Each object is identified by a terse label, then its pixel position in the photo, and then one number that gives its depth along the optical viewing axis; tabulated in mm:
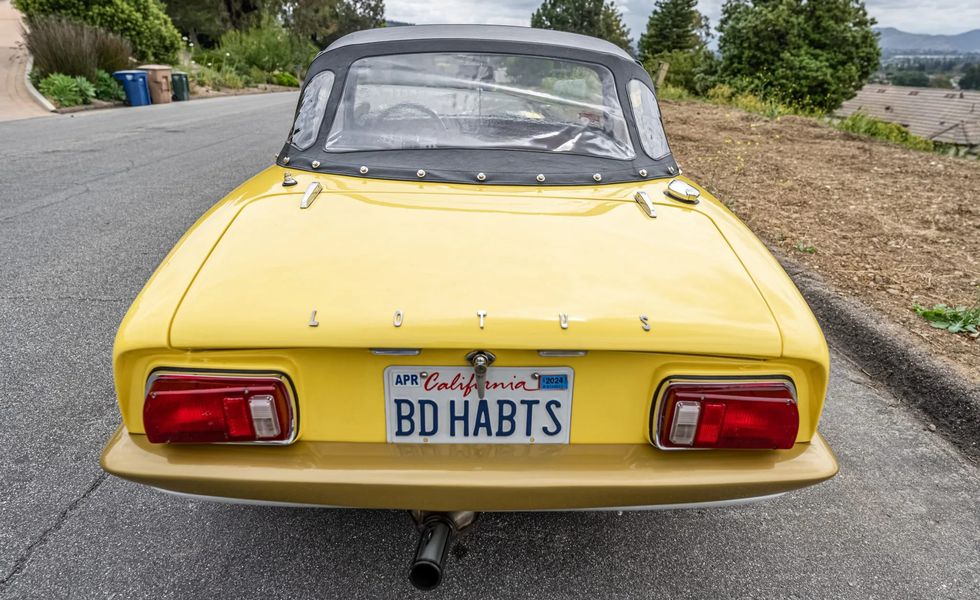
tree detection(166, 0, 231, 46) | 43469
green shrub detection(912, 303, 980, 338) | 3225
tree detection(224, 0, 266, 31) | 44656
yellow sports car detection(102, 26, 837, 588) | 1431
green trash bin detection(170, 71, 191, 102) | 17281
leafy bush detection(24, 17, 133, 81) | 14859
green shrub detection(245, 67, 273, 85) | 25594
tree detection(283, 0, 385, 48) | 49281
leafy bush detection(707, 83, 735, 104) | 15762
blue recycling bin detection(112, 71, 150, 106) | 15086
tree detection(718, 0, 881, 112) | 20562
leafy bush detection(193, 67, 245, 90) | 21438
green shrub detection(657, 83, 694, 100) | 16344
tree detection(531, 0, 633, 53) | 69312
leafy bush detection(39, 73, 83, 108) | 13594
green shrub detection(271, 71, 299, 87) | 28203
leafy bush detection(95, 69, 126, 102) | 15000
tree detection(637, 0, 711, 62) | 49469
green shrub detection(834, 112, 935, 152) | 10672
